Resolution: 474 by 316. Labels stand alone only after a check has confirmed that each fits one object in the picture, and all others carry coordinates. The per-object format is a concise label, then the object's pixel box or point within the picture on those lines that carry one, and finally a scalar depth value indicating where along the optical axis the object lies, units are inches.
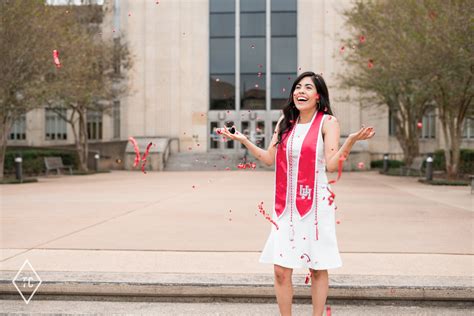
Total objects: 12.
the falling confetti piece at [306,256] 154.9
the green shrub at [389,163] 1405.0
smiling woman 154.1
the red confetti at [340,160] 145.6
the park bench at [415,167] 970.7
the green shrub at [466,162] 1024.9
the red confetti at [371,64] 877.5
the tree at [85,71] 954.1
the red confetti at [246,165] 176.7
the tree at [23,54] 789.2
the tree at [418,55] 684.7
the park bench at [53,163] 1070.1
